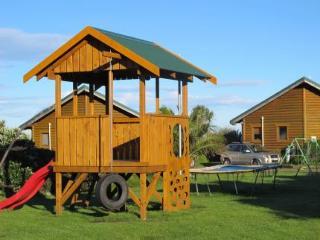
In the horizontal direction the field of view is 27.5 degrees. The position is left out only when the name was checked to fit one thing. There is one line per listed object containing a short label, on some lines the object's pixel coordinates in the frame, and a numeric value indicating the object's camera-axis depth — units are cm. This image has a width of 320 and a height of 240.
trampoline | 1909
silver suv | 3938
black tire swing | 1330
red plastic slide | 1548
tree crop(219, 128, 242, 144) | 5056
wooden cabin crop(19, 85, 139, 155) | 3909
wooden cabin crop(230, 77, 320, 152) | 4259
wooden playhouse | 1430
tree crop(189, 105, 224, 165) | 3609
